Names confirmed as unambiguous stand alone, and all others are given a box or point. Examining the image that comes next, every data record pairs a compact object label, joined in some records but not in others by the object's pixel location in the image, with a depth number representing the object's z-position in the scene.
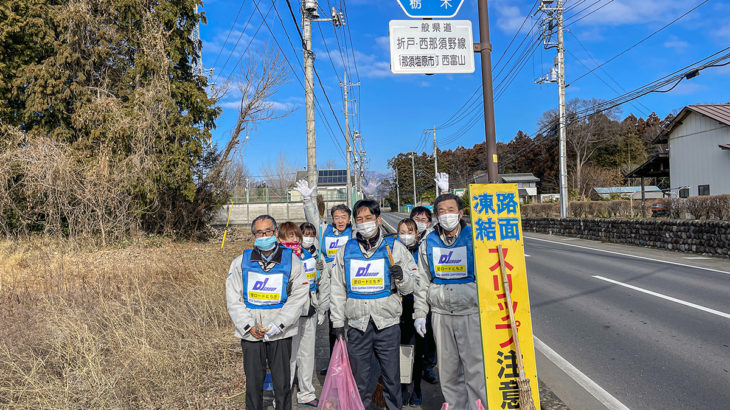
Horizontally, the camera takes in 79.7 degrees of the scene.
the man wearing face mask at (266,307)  3.36
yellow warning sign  3.12
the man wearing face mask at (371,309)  3.45
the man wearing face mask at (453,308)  3.36
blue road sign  4.84
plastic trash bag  3.22
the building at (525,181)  54.91
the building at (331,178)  64.81
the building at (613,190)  44.62
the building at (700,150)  21.73
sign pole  4.38
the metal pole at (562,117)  23.55
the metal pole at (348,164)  25.12
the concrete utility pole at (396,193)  85.06
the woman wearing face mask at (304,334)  4.02
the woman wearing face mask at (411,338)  3.96
